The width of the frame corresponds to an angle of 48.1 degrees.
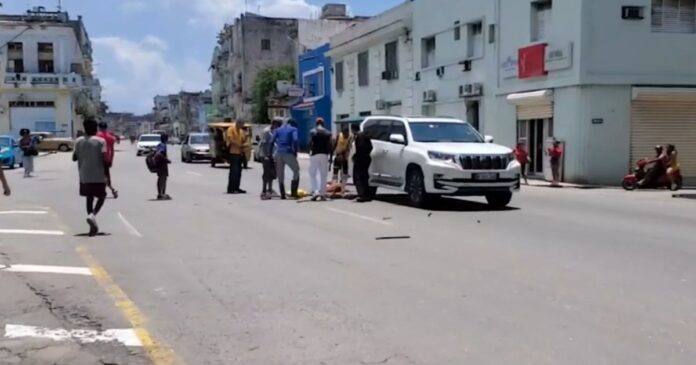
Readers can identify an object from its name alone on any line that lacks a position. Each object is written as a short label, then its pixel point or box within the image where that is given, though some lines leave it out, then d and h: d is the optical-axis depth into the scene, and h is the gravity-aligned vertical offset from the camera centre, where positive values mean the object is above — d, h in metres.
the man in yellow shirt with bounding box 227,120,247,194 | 19.03 -0.39
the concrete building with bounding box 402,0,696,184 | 24.84 +1.65
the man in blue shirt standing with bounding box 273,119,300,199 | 17.50 -0.35
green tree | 70.88 +4.59
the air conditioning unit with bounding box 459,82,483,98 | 31.53 +1.76
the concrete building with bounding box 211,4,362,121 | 73.12 +9.39
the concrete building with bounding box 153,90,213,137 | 145.50 +4.77
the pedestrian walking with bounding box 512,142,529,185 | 25.95 -0.85
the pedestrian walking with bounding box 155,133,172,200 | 17.64 -0.69
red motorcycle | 22.66 -1.44
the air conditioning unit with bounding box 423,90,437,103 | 35.62 +1.69
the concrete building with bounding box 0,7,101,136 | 76.81 +6.68
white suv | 15.23 -0.57
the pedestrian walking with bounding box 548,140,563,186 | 25.14 -0.90
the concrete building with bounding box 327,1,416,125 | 39.03 +3.80
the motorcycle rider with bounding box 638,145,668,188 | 22.70 -1.13
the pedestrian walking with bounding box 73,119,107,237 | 11.43 -0.41
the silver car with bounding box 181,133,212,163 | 41.62 -0.69
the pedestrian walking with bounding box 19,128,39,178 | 28.56 -0.50
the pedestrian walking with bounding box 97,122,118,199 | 16.85 -0.09
